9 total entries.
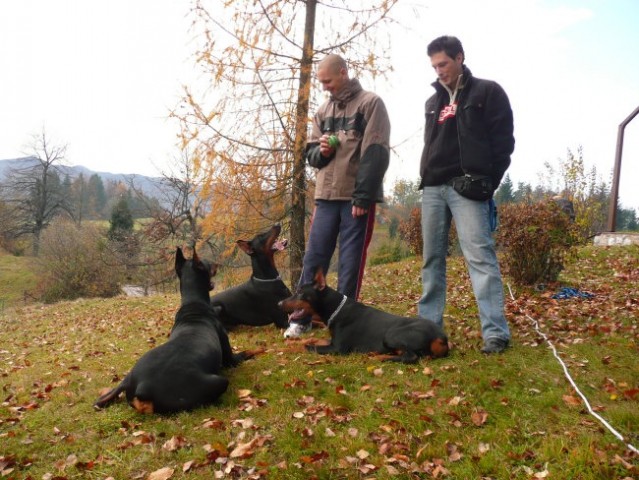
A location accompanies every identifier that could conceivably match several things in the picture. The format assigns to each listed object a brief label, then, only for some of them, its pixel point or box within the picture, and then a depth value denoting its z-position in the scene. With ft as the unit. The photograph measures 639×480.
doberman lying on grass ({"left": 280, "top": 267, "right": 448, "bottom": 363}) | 14.65
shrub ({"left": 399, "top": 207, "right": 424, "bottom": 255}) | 53.47
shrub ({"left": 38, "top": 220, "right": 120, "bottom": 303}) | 78.74
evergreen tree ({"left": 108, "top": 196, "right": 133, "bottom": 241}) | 111.21
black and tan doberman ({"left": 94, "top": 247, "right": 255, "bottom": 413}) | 11.94
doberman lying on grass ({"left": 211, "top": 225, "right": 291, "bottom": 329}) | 20.08
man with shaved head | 16.52
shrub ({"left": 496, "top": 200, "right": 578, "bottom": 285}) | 29.01
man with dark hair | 14.51
